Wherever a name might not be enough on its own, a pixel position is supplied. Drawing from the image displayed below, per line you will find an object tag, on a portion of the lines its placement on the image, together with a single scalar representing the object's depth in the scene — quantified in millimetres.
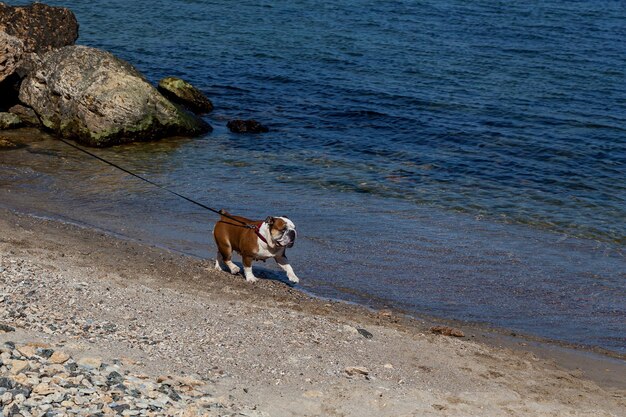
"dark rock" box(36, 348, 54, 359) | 7820
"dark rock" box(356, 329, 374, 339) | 10067
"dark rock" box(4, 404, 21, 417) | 6748
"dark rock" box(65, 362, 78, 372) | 7638
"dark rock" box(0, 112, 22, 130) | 19234
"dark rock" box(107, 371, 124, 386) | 7554
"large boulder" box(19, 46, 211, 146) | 18828
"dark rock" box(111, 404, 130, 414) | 7043
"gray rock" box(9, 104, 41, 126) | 19703
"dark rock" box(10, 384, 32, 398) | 7020
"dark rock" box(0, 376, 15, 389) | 7113
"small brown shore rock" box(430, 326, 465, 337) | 10711
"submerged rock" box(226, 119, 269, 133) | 20953
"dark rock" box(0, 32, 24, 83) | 19312
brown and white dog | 11219
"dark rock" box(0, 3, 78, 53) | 21406
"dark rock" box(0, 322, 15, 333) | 8281
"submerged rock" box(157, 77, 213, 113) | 22578
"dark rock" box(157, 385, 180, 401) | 7543
